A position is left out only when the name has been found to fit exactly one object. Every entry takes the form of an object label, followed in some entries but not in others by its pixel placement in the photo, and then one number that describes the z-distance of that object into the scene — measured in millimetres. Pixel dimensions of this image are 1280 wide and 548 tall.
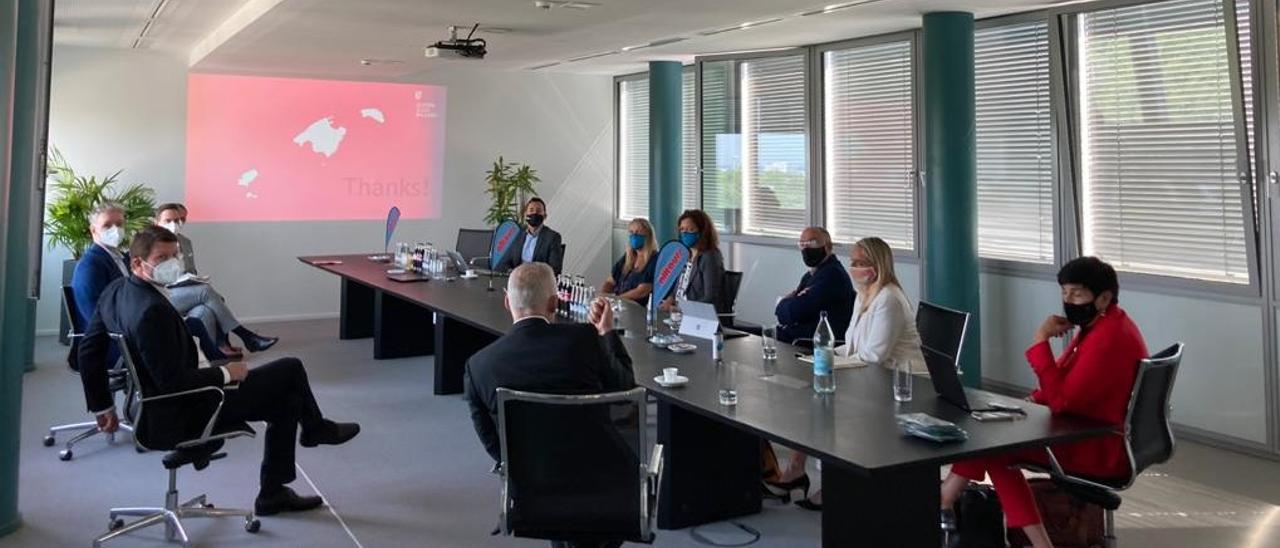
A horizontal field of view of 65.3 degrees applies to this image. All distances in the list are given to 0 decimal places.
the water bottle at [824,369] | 3498
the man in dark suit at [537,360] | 2844
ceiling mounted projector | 7031
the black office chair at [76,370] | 4906
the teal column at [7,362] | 3861
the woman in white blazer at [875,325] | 4121
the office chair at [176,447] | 3691
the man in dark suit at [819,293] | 5328
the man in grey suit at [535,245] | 7746
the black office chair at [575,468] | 2674
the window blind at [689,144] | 9930
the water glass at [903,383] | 3395
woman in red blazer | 3213
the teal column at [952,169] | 6457
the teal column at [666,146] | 9648
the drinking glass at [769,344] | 4117
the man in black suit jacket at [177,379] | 3695
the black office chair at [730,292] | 6290
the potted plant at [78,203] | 8625
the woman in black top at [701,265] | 6164
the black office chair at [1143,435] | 3213
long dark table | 2826
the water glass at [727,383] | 3345
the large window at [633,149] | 11328
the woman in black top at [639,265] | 6730
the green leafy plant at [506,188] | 10812
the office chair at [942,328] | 4254
